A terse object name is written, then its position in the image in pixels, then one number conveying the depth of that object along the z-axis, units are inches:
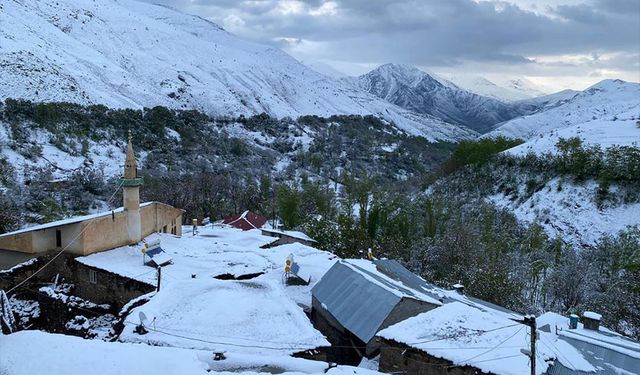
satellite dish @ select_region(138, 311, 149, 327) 539.2
